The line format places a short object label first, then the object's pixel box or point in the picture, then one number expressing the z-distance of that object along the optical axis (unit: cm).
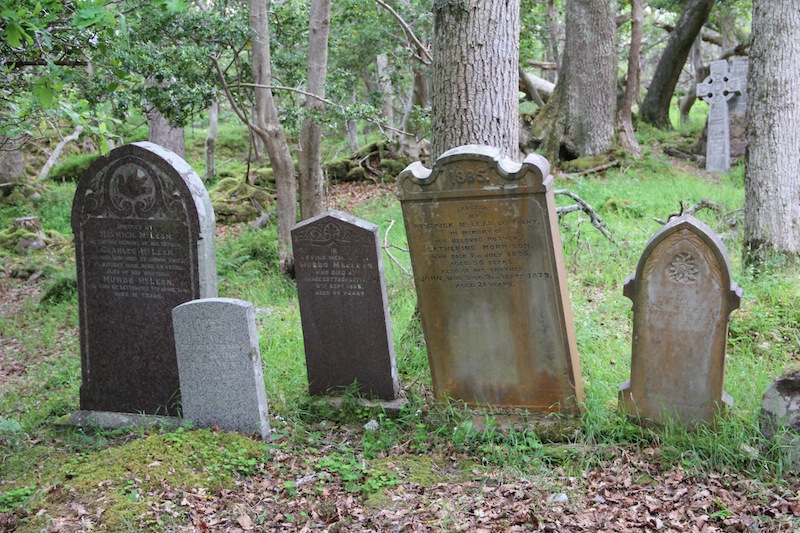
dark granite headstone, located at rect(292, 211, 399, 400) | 546
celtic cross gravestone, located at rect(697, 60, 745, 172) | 1455
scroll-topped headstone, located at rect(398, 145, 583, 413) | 476
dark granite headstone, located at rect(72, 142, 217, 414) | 532
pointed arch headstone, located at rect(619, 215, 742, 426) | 440
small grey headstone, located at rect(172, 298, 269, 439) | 504
